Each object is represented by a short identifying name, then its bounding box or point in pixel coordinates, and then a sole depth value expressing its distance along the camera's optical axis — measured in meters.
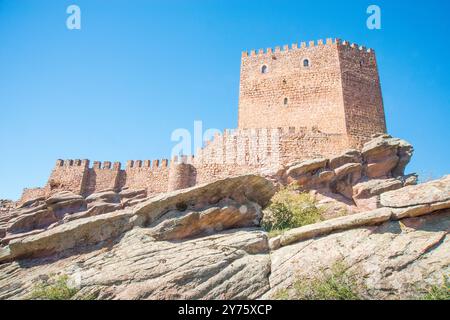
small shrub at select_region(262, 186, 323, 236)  13.55
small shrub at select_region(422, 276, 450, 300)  7.80
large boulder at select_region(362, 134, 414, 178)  19.75
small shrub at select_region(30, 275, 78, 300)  9.38
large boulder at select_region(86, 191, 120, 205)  23.91
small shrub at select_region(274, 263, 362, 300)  8.48
